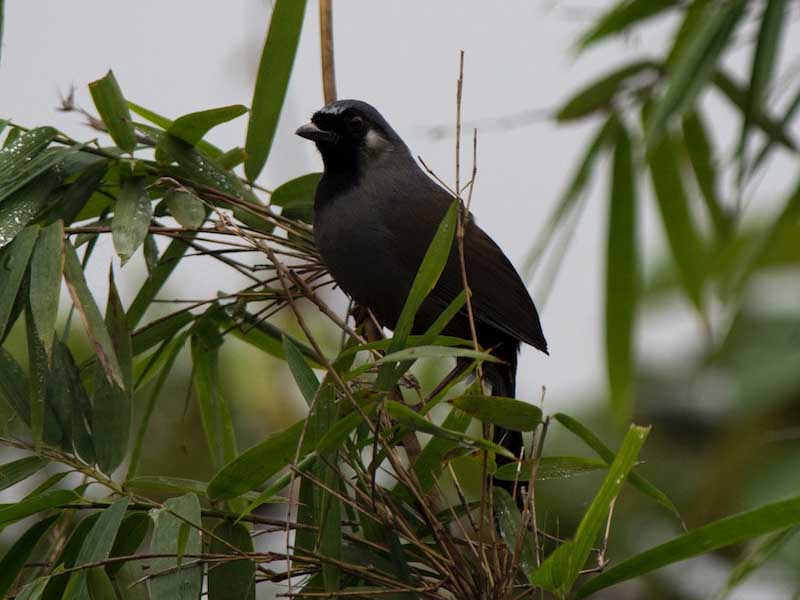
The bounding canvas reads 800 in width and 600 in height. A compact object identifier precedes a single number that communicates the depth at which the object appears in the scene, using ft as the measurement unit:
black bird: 19.39
